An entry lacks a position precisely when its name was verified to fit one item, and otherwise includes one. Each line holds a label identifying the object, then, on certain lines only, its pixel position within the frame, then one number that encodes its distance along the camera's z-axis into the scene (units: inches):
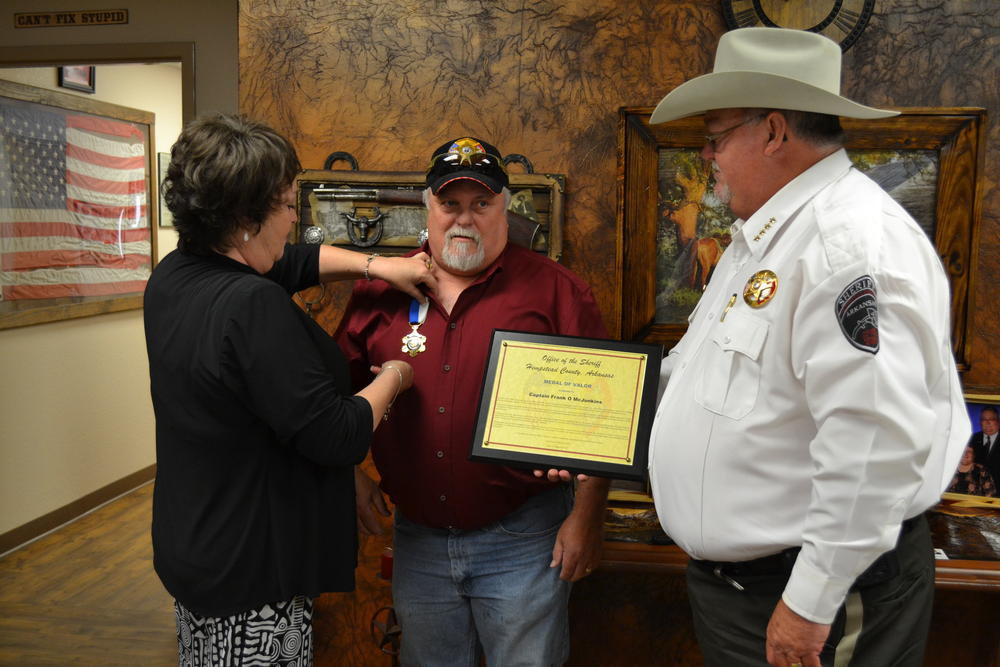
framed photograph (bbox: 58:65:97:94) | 183.6
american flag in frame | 171.2
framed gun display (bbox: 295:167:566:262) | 101.3
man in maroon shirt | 78.6
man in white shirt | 51.7
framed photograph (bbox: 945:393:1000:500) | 99.3
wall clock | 95.7
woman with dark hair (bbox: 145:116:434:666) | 59.4
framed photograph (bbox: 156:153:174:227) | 224.8
